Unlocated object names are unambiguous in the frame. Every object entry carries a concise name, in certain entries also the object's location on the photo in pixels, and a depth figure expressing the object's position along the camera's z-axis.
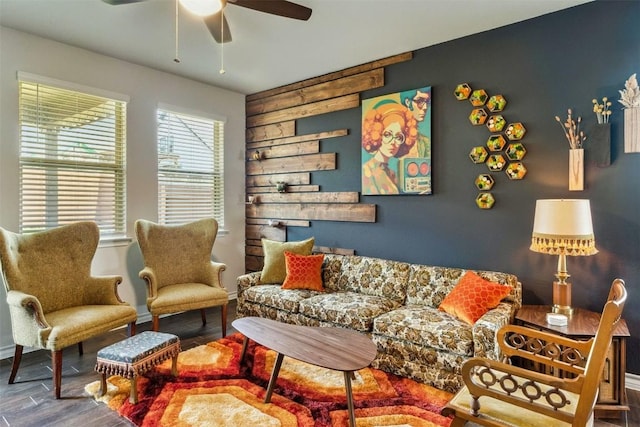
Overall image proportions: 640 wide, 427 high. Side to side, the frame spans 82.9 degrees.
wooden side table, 2.24
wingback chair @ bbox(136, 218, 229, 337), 3.36
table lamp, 2.39
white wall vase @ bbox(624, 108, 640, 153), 2.53
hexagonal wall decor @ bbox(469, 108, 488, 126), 3.20
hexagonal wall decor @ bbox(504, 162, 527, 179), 3.01
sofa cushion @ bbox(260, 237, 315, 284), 3.90
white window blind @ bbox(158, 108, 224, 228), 4.25
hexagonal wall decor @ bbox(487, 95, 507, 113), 3.11
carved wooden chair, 1.40
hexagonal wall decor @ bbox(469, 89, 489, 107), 3.20
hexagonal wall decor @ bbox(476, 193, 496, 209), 3.17
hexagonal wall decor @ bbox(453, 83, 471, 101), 3.27
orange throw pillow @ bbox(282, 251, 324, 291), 3.67
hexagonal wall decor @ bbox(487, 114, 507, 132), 3.11
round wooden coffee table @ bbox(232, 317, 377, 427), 2.02
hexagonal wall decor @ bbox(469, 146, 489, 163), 3.19
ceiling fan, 2.10
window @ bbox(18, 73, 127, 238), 3.26
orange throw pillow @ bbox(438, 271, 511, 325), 2.67
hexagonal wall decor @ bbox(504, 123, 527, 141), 3.01
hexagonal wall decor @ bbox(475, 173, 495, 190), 3.17
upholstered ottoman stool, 2.30
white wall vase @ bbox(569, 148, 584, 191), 2.72
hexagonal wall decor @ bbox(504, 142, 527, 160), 3.02
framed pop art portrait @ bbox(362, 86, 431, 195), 3.53
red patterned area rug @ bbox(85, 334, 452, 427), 2.18
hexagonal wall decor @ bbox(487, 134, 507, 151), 3.11
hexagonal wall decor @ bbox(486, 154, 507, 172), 3.11
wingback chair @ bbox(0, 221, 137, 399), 2.52
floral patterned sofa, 2.49
